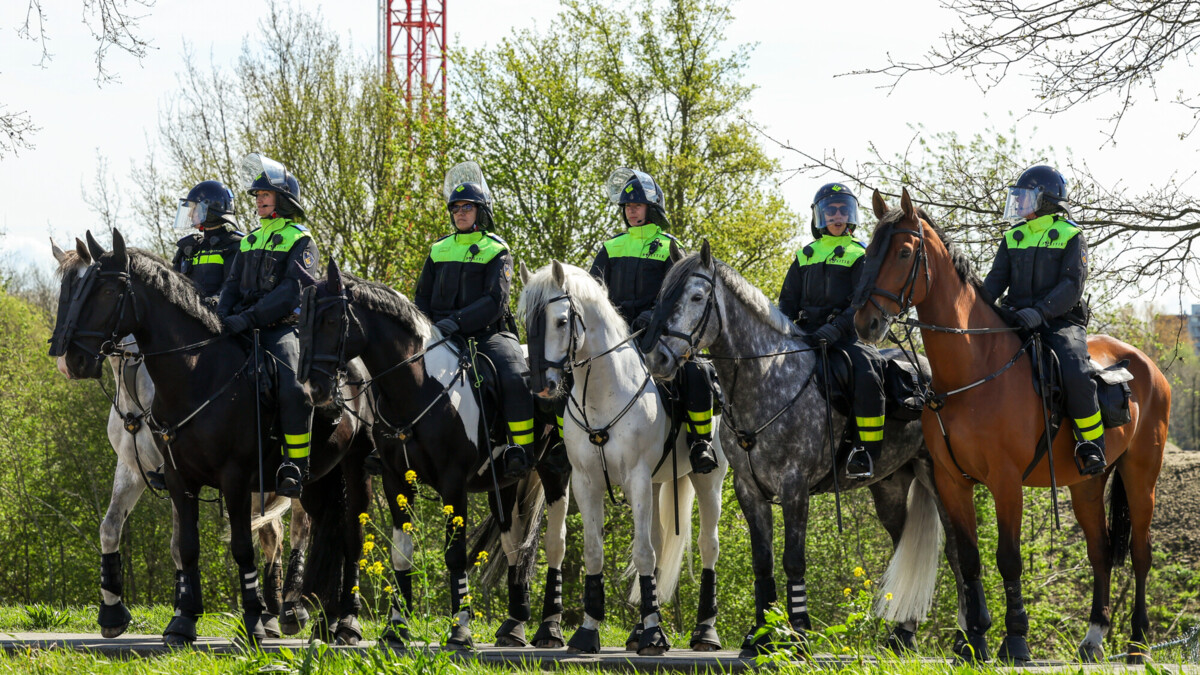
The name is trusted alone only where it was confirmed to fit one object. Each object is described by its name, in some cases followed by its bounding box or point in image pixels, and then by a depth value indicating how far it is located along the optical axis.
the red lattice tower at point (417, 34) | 63.35
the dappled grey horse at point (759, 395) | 14.70
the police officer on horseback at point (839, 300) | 15.72
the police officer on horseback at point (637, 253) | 17.48
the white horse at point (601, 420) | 14.95
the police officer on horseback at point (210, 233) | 18.64
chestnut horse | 13.71
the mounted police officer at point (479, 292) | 16.72
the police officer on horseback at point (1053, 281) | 14.26
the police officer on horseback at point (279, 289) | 16.08
